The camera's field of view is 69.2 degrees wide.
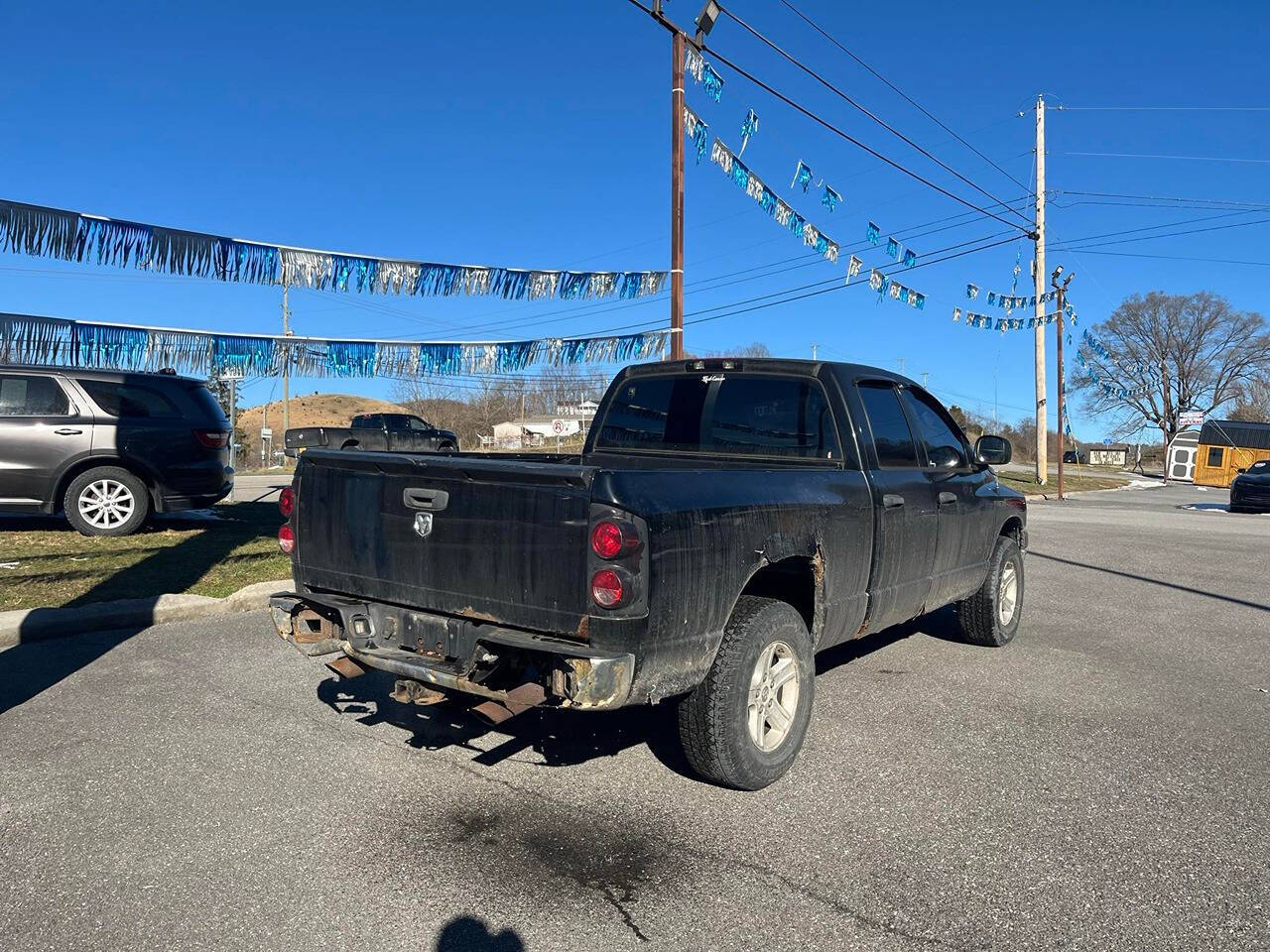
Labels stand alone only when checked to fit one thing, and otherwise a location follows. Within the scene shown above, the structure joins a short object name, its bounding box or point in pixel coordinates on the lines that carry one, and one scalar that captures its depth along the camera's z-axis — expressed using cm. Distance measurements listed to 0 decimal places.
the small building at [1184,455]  5128
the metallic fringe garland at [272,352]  984
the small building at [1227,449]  4728
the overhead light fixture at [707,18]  1170
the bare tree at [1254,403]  6956
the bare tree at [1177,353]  6688
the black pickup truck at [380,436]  1479
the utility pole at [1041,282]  3284
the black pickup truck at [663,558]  327
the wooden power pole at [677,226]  1351
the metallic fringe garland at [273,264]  947
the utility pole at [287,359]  1171
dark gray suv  926
